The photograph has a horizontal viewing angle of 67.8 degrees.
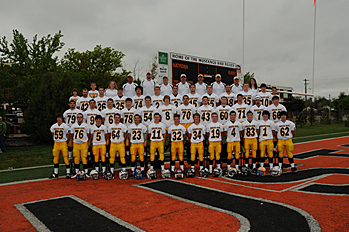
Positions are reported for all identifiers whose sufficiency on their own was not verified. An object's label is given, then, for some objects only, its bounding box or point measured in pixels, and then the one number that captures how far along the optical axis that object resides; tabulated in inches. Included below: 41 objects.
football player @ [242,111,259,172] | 347.9
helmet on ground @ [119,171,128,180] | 329.7
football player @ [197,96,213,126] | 371.9
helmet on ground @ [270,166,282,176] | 333.4
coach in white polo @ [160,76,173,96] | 432.1
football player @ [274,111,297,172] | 347.3
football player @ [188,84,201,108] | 398.6
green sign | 595.5
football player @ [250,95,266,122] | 379.5
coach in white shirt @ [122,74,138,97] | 416.2
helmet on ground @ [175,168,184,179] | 325.4
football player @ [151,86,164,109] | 396.2
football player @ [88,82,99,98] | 411.8
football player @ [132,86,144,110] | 390.8
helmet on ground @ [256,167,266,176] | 337.1
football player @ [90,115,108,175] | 337.1
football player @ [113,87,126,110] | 394.3
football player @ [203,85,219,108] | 396.8
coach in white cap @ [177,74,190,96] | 430.6
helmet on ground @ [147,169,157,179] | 329.4
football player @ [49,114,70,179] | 335.9
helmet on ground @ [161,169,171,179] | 331.0
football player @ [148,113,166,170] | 335.9
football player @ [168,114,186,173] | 338.3
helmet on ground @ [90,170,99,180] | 330.6
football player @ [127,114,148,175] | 336.2
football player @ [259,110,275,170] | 350.9
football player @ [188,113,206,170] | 339.3
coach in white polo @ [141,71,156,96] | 424.2
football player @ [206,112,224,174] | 340.2
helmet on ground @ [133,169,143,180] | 329.1
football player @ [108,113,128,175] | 334.3
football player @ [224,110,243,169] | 345.4
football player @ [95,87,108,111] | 386.9
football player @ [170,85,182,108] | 406.3
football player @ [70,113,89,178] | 336.5
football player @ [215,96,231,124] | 373.1
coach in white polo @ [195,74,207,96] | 425.4
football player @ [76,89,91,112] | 395.9
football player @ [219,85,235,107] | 395.2
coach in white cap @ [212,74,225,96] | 424.8
